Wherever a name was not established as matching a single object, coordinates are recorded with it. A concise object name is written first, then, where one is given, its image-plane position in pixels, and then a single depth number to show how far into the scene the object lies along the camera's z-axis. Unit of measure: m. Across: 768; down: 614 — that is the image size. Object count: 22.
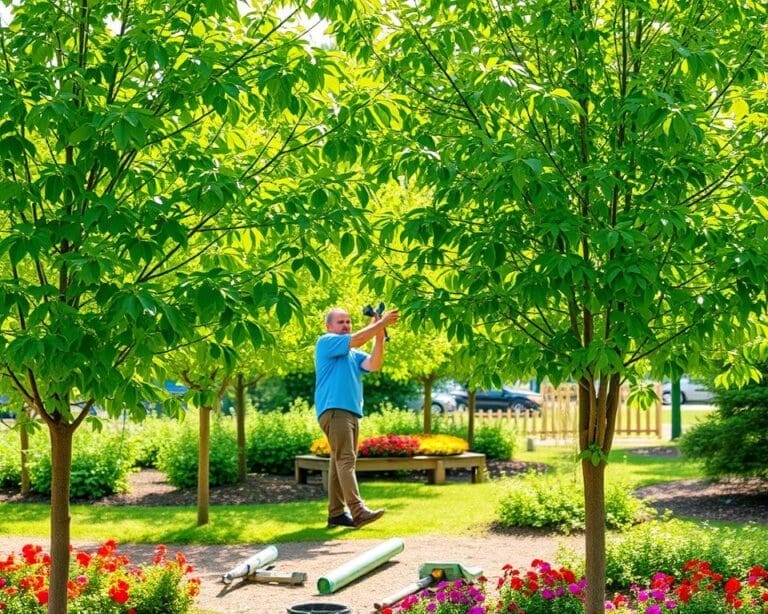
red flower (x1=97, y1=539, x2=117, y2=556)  7.87
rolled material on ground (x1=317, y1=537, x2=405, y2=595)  8.53
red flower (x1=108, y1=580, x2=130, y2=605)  7.10
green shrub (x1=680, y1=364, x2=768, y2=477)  13.64
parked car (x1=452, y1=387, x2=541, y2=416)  41.69
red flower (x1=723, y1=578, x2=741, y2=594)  7.01
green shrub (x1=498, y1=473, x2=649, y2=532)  11.50
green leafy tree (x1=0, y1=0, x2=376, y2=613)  4.97
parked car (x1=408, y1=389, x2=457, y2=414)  38.57
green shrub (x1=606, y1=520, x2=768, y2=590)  8.33
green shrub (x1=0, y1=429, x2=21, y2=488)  15.59
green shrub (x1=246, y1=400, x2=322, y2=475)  17.92
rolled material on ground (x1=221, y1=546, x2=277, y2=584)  8.98
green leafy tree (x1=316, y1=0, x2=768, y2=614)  5.48
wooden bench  16.44
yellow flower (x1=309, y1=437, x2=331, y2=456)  16.56
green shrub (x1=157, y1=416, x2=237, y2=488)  15.77
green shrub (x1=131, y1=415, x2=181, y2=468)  18.37
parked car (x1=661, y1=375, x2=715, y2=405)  46.95
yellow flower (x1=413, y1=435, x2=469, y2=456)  16.89
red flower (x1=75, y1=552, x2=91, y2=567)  7.66
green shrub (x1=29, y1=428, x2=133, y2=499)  14.91
